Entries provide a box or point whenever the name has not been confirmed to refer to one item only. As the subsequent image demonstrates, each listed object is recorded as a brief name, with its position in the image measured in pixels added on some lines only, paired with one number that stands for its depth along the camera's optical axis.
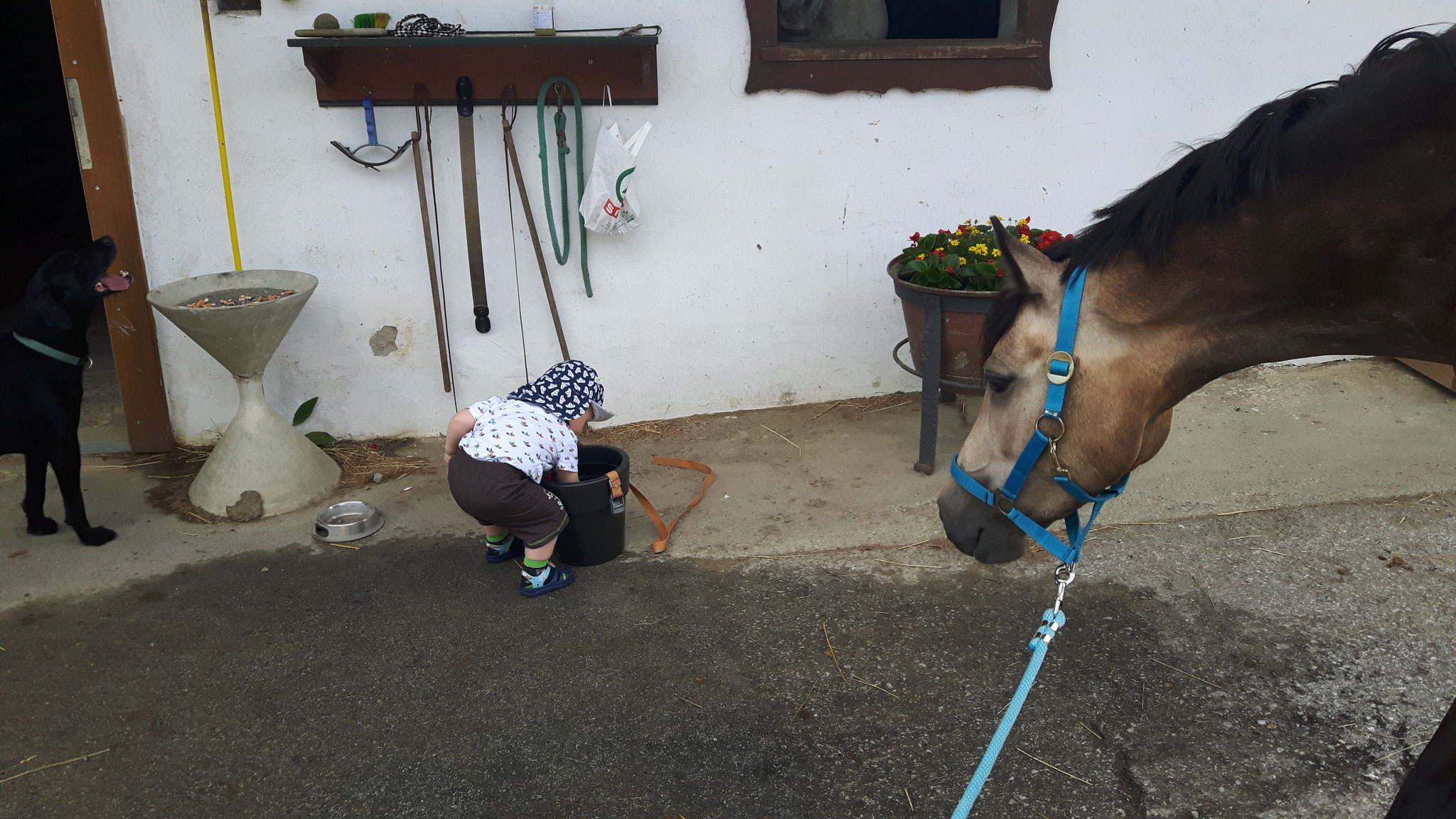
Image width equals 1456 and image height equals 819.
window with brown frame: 4.27
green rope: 4.03
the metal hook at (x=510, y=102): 4.09
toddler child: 3.12
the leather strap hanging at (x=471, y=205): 4.05
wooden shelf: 3.97
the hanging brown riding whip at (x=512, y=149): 4.09
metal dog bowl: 3.70
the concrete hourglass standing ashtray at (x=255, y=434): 3.78
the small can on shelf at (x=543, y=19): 3.89
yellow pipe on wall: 3.88
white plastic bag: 4.13
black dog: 3.35
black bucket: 3.30
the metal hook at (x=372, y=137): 4.00
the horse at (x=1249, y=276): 1.56
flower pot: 3.73
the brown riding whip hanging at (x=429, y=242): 4.05
